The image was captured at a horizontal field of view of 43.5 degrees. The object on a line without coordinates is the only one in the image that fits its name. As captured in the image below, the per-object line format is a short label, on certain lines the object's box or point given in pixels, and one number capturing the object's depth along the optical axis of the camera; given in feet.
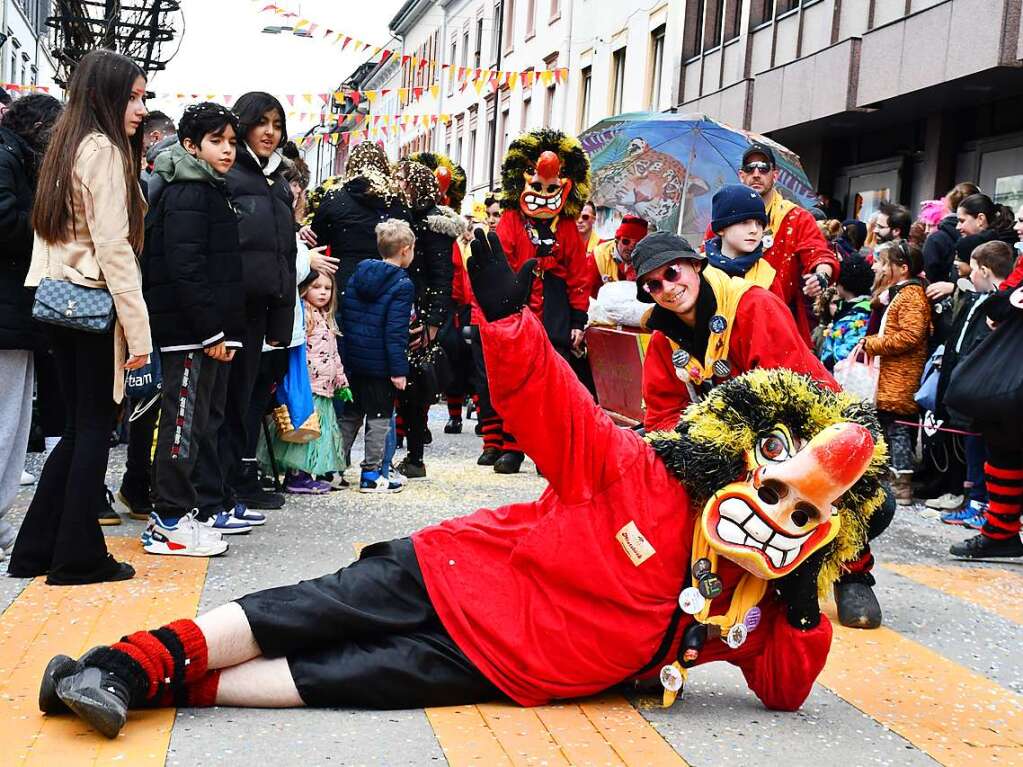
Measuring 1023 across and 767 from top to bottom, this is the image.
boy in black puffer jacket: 17.92
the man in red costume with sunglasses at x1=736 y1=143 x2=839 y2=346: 23.26
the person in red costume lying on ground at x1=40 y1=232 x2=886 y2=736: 11.39
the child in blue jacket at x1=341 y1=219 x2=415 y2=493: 25.49
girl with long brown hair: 15.96
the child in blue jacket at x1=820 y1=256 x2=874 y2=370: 30.32
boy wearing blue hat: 18.33
